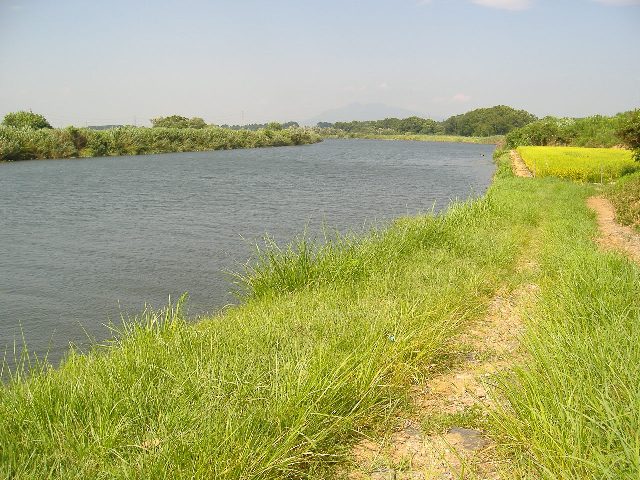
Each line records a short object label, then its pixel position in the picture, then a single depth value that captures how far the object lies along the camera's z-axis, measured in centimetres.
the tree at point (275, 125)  9461
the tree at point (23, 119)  5474
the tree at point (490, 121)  13850
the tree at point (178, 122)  8400
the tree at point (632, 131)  2123
